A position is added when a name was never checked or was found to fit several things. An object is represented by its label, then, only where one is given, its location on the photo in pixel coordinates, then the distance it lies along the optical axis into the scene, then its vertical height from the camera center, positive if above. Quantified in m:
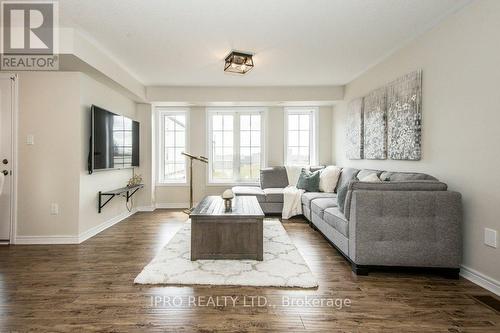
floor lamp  5.20 -0.41
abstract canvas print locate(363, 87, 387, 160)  3.72 +0.57
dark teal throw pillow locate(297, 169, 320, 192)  4.93 -0.38
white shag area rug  2.30 -1.05
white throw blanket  4.84 -0.77
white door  3.39 +0.23
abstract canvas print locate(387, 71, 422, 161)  3.04 +0.57
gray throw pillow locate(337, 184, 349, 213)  2.89 -0.39
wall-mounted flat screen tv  3.70 +0.33
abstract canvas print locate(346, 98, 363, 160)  4.42 +0.57
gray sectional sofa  2.38 -0.59
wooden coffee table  2.74 -0.81
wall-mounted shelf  3.97 -0.50
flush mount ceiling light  3.56 +1.40
